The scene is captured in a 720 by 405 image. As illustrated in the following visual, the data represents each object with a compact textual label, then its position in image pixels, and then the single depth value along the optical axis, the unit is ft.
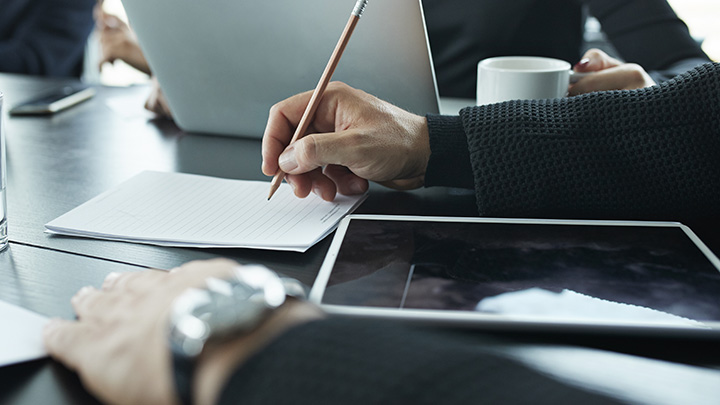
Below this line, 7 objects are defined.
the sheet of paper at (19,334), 1.40
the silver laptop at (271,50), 2.57
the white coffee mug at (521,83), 2.68
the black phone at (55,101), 3.71
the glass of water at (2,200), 1.94
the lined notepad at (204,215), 2.05
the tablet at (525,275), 1.44
